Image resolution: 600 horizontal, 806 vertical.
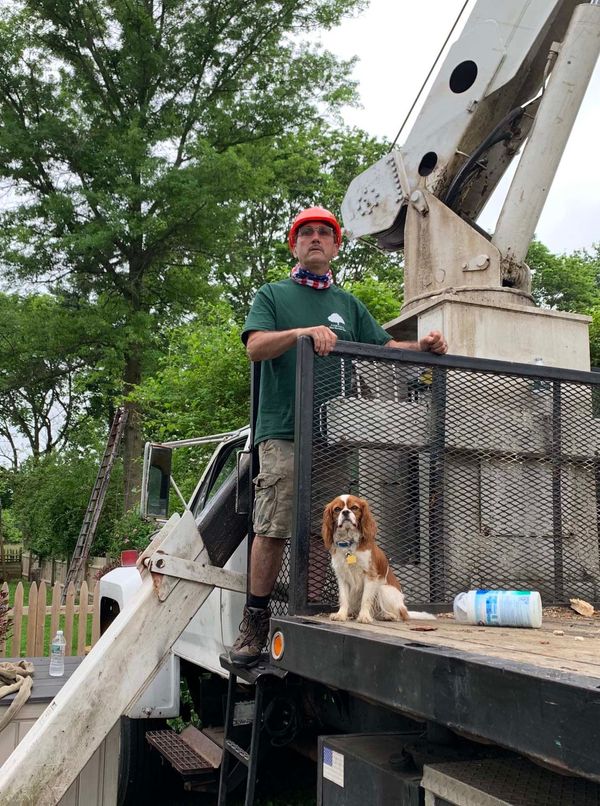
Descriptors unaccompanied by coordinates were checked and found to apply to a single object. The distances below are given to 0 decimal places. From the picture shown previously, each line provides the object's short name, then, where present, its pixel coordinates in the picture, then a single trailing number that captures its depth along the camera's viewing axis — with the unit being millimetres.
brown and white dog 2641
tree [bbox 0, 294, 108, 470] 17797
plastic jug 2574
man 3121
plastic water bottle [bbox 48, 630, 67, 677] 4383
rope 3717
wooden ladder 15914
